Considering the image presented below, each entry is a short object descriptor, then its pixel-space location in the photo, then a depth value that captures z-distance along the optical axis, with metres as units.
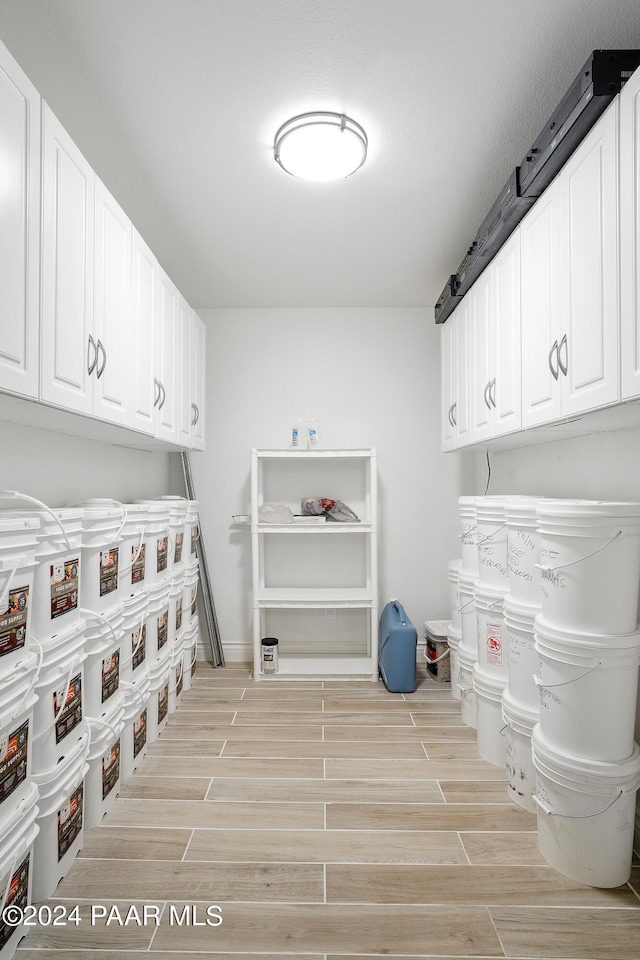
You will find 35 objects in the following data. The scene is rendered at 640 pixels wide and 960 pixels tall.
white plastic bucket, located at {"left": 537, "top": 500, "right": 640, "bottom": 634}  1.64
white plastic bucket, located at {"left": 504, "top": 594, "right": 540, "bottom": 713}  2.08
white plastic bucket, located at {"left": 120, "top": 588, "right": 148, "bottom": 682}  2.26
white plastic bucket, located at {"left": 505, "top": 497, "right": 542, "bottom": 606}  2.13
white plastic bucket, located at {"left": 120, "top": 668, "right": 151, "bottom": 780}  2.28
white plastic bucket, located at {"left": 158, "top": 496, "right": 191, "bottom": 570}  2.98
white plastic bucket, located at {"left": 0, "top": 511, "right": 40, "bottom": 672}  1.35
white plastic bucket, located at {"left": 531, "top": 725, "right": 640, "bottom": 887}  1.67
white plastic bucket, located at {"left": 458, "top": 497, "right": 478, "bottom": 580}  2.90
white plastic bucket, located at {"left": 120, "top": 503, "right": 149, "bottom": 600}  2.26
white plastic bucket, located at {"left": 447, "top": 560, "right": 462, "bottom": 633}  3.20
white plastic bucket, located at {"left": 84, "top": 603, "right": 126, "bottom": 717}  1.96
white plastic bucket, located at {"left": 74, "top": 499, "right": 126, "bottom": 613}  1.94
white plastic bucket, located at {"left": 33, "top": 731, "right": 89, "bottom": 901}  1.61
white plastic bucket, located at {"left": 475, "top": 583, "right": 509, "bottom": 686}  2.46
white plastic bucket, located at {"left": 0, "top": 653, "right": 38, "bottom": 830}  1.36
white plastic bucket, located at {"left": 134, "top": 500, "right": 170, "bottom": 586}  2.60
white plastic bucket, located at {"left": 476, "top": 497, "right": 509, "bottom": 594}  2.53
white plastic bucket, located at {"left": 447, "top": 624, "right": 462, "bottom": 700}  3.26
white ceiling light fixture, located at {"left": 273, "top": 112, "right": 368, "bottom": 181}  2.00
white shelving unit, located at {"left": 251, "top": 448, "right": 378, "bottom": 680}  4.00
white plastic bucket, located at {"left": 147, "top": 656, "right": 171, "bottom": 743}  2.63
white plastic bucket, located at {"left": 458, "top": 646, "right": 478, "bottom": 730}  2.85
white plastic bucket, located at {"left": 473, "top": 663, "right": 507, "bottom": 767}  2.44
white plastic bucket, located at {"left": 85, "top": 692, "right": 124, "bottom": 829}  1.97
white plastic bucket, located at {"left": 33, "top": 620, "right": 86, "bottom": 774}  1.59
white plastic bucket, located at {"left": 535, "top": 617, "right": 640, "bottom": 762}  1.66
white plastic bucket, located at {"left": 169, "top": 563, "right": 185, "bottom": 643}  2.97
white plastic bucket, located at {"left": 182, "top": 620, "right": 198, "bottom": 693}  3.29
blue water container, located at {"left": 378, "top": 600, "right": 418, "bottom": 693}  3.35
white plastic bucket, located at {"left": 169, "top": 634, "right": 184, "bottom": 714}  3.00
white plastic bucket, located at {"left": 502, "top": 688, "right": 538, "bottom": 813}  2.09
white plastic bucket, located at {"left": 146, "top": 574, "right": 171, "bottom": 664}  2.59
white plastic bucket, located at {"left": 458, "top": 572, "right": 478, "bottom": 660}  2.89
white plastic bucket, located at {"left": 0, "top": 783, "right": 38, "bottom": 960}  1.36
